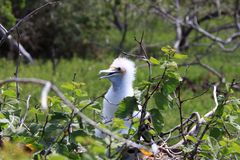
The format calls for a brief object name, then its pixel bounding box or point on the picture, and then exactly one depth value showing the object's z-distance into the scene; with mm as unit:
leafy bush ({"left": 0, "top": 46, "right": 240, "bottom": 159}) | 8977
